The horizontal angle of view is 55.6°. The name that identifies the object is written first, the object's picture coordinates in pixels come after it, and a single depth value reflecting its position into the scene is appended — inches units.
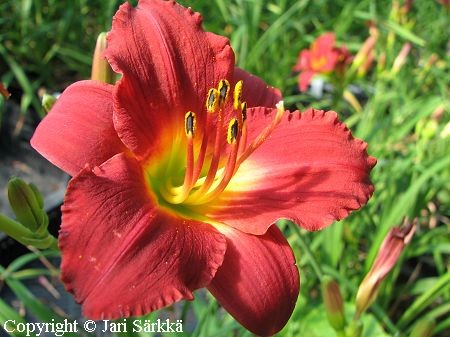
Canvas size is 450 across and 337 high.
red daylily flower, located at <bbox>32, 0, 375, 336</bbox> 5.5
